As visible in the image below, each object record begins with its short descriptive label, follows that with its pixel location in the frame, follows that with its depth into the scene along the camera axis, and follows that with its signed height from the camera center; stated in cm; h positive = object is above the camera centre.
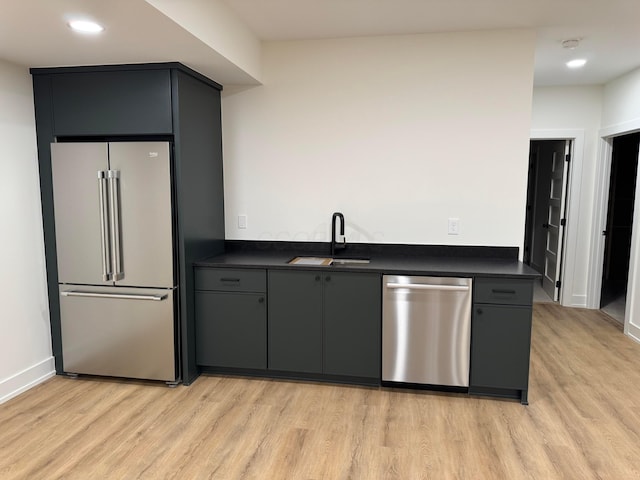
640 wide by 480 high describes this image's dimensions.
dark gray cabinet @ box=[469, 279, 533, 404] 287 -91
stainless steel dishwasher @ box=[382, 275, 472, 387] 294 -90
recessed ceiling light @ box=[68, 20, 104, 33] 227 +80
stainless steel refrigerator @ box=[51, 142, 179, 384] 305 -47
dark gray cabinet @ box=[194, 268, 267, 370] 321 -91
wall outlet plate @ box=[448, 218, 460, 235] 347 -27
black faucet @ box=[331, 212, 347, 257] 348 -38
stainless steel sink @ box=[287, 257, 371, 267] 342 -54
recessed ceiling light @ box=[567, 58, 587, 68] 390 +108
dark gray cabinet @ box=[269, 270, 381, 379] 308 -90
